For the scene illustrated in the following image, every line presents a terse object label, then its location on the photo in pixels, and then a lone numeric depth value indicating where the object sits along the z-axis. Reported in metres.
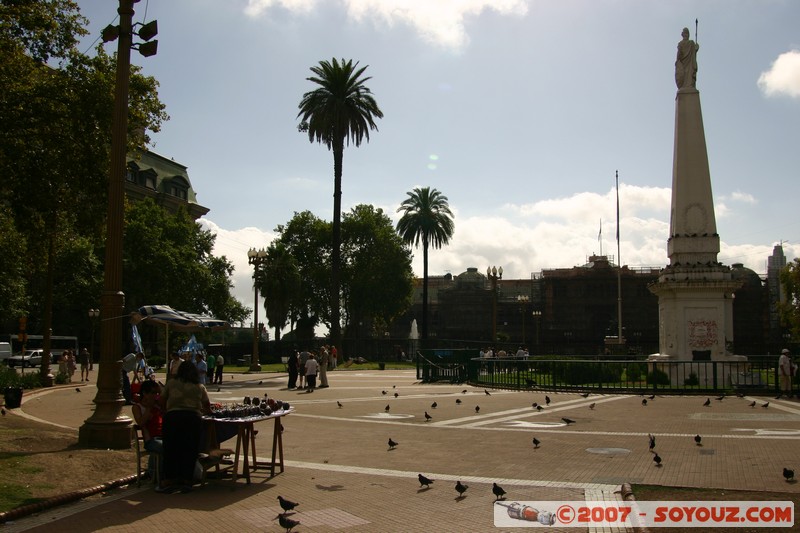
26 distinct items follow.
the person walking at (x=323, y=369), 27.69
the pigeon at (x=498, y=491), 7.47
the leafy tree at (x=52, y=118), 14.09
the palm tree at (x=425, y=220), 68.31
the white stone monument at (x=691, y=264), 26.69
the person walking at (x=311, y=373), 26.22
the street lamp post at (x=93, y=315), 42.75
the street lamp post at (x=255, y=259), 40.00
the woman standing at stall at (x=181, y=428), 8.35
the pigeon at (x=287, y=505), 6.78
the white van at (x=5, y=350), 53.29
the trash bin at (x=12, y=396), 17.97
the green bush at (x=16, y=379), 23.02
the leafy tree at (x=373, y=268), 72.69
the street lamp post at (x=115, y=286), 11.20
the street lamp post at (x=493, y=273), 50.51
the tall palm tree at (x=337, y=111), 45.16
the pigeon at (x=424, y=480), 8.30
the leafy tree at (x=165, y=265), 54.69
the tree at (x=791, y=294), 55.22
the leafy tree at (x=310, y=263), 74.19
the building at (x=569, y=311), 77.00
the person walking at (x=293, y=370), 27.22
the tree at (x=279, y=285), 58.06
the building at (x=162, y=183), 70.62
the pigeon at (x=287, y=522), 6.34
